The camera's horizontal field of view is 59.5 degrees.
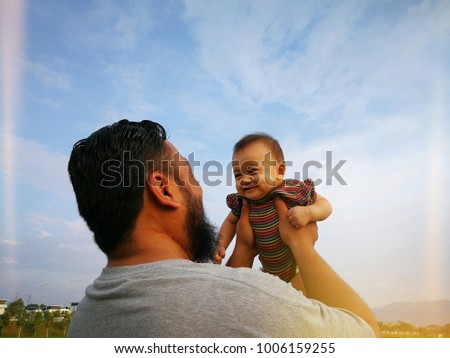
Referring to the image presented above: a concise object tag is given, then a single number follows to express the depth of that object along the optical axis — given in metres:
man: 0.96
